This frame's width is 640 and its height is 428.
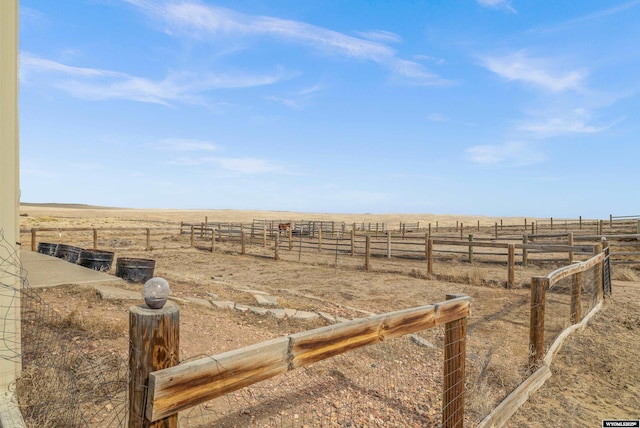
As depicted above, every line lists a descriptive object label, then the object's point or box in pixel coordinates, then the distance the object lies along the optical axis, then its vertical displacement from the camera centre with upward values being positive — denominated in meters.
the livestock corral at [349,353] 2.54 -1.80
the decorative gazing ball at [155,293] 1.63 -0.33
